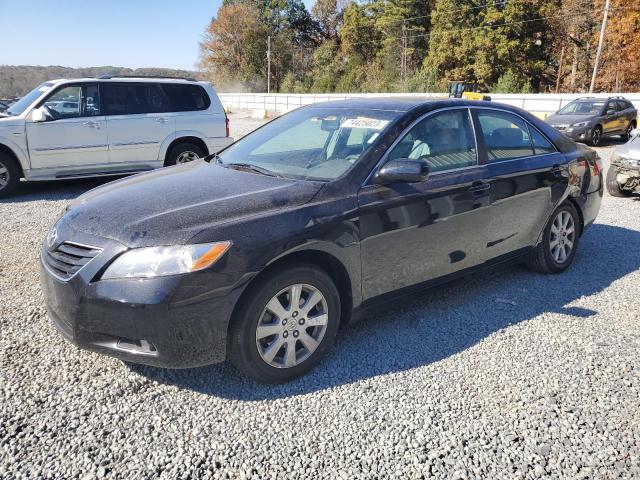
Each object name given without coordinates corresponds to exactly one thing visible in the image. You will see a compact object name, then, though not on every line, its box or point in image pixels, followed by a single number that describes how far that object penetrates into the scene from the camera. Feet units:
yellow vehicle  67.89
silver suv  27.14
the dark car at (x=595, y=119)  53.42
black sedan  9.13
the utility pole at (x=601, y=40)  100.37
